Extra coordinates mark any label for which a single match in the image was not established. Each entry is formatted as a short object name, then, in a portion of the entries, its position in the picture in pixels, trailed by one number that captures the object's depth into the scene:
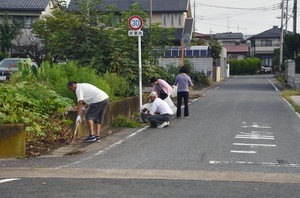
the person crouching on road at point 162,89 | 15.28
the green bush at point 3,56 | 37.57
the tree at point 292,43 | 43.19
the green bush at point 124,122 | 13.75
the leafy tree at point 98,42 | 16.61
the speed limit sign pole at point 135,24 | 14.76
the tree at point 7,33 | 39.75
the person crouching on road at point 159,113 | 13.41
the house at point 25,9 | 47.22
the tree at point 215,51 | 59.99
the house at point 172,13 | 54.56
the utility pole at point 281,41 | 57.84
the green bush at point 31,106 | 10.04
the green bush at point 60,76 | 13.12
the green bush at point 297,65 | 37.22
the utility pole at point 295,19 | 45.67
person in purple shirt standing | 16.02
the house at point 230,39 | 109.44
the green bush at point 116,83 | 15.47
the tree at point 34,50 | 29.47
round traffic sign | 14.83
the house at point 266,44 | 96.19
